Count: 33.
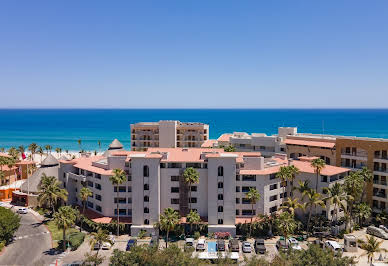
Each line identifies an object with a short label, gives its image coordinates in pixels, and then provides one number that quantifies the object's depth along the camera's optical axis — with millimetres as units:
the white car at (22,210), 76062
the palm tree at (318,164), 63750
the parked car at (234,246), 56125
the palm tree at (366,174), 67750
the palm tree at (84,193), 64581
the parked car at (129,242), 56234
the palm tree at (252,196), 61531
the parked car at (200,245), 57306
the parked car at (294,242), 55797
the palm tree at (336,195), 60281
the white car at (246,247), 56750
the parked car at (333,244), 56775
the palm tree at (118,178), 62188
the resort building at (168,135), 127312
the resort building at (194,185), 64750
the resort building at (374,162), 70188
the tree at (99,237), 50719
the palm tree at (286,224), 55697
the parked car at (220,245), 56338
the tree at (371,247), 47516
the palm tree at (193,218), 61144
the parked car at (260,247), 56000
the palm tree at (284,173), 62994
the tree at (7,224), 57625
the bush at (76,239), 58000
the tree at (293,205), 59872
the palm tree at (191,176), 62156
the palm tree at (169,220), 55719
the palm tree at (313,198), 60000
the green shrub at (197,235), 62219
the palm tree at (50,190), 65419
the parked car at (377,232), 63000
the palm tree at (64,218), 55031
